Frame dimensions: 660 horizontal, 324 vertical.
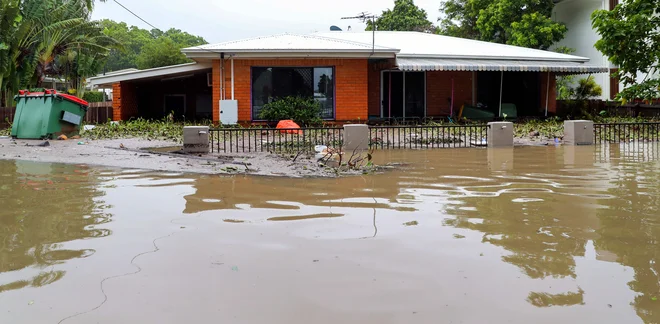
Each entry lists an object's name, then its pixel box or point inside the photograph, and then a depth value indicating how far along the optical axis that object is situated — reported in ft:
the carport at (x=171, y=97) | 90.27
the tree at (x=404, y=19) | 167.02
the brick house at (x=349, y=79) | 73.61
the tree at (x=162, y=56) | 157.89
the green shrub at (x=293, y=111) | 73.51
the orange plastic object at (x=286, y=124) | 68.18
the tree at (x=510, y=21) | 111.55
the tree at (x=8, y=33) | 76.84
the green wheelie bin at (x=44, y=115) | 56.44
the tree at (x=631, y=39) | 44.39
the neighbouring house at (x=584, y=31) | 109.34
